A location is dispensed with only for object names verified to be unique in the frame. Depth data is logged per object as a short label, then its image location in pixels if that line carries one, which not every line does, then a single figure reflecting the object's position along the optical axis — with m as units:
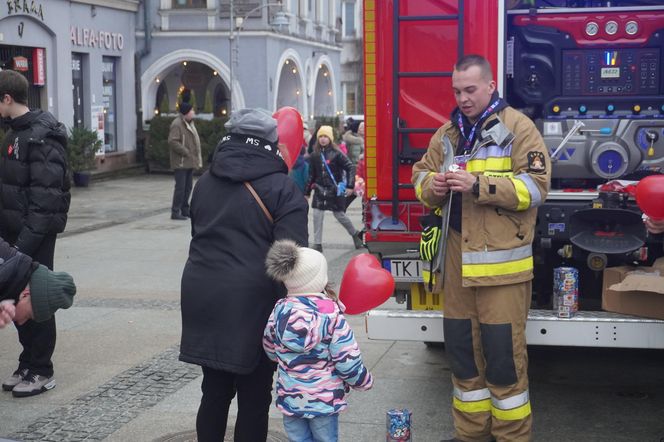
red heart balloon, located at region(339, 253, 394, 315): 4.77
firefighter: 5.00
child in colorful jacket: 4.27
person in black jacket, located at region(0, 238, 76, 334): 3.77
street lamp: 27.91
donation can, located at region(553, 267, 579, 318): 5.38
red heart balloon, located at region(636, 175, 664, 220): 4.93
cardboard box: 5.23
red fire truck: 5.54
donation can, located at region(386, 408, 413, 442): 4.80
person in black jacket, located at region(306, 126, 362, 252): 12.64
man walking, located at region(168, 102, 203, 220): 16.11
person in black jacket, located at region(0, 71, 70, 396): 6.14
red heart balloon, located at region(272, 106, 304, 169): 5.70
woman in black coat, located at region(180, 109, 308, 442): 4.47
